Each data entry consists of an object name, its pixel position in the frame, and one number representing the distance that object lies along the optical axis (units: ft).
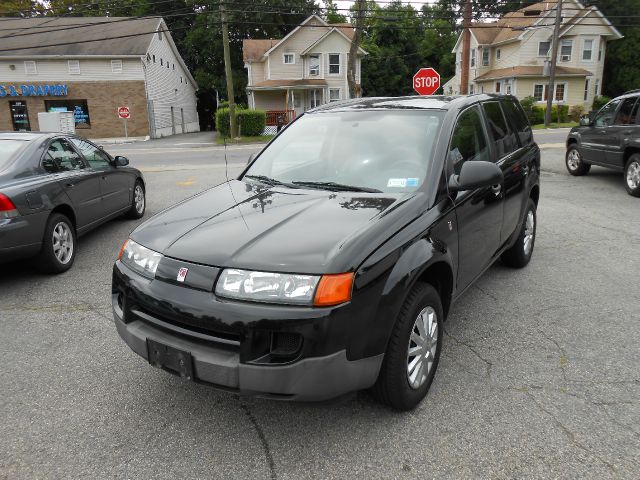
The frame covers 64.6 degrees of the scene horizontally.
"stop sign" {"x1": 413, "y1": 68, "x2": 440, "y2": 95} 63.36
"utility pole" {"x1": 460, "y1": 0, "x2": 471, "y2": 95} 77.49
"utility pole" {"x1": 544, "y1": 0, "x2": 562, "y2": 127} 97.09
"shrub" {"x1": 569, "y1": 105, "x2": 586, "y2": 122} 125.27
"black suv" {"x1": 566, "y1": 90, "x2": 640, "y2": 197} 30.17
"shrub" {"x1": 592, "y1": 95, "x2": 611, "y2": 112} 129.39
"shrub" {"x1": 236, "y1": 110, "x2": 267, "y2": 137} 97.09
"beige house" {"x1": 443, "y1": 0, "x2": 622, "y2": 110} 131.54
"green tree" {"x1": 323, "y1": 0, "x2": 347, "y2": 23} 199.27
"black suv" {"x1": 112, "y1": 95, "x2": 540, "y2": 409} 7.77
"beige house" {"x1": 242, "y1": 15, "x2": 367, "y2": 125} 132.16
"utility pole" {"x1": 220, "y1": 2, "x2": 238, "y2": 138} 88.20
